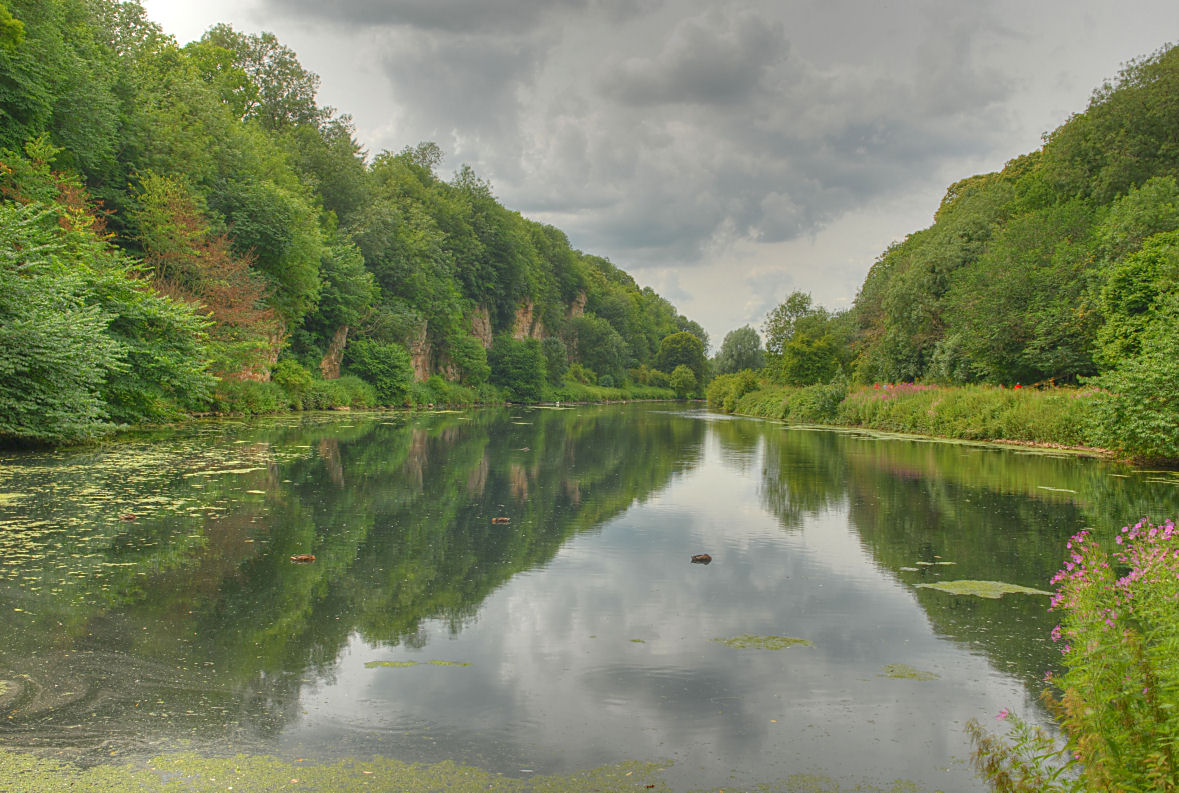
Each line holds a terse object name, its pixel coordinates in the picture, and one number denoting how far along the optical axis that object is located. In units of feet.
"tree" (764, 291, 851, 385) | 149.69
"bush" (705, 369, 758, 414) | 180.65
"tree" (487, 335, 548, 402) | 226.38
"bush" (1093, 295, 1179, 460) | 46.19
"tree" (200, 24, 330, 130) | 158.51
